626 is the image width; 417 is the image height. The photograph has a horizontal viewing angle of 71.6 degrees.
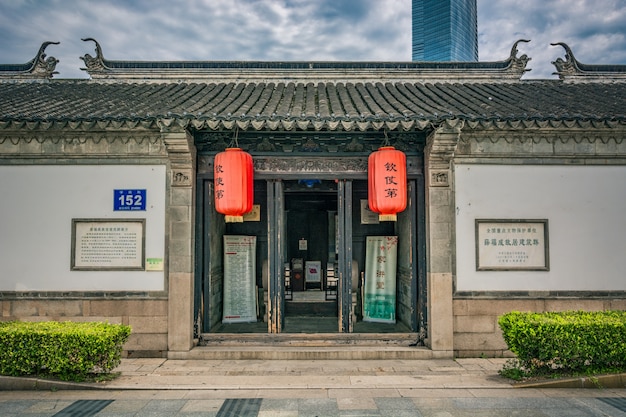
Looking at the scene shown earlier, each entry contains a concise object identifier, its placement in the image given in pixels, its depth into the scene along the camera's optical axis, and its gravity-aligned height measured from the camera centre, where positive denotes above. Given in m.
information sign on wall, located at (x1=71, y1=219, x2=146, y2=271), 8.84 -0.10
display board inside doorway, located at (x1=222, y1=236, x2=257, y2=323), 11.32 -1.13
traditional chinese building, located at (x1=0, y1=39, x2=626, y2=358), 8.77 +0.45
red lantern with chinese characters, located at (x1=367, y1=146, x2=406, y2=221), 8.30 +1.11
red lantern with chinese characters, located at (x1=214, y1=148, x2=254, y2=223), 8.25 +1.09
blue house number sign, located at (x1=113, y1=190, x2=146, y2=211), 8.89 +0.80
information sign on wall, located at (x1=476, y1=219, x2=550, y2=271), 8.91 -0.18
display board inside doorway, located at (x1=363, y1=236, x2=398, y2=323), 11.62 -1.13
